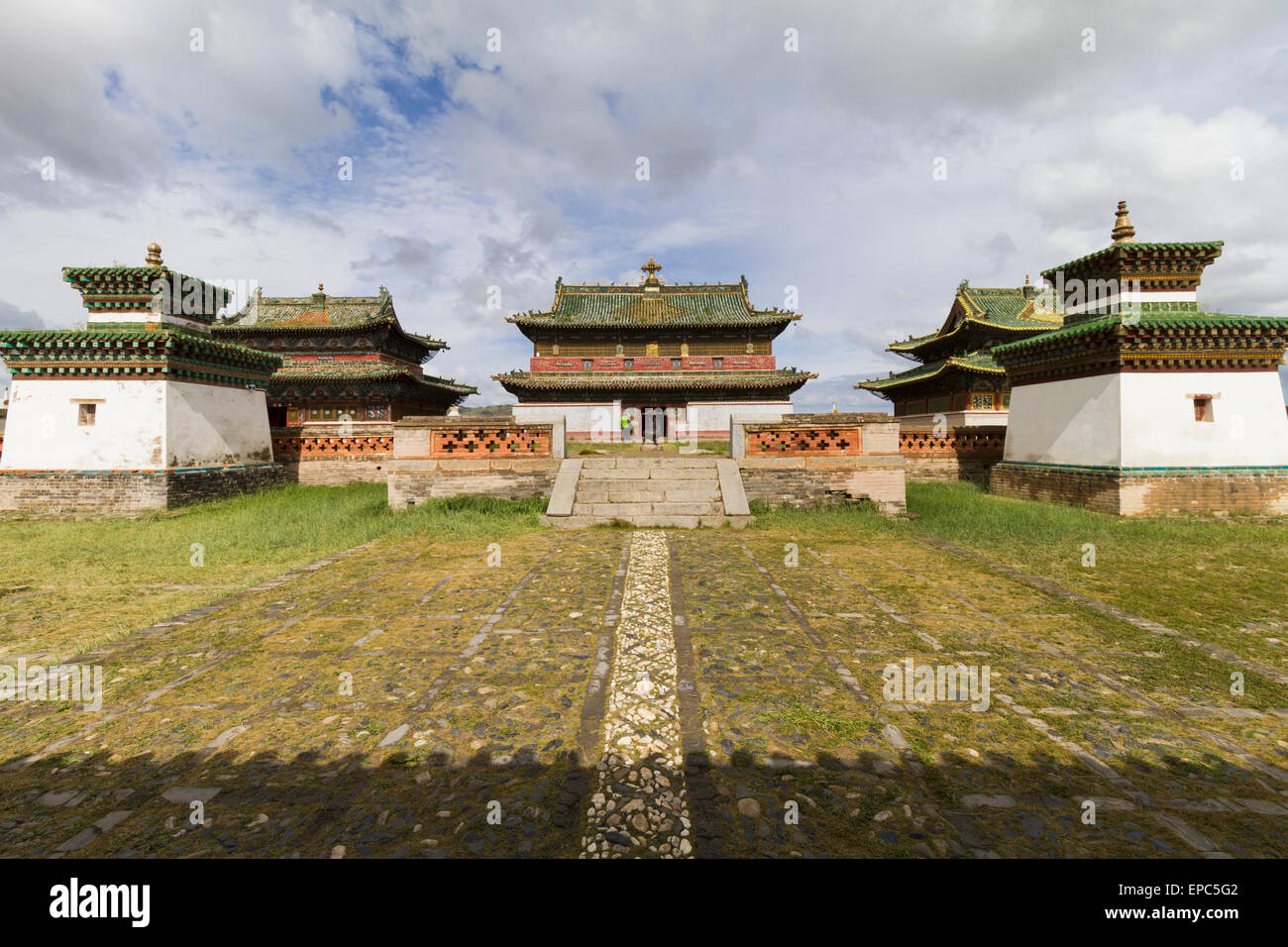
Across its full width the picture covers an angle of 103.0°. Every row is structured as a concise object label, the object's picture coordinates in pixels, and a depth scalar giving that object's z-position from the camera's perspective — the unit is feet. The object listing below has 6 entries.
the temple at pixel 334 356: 77.92
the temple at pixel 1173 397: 35.65
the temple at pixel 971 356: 69.87
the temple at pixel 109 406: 40.81
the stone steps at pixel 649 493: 34.53
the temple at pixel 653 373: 90.17
